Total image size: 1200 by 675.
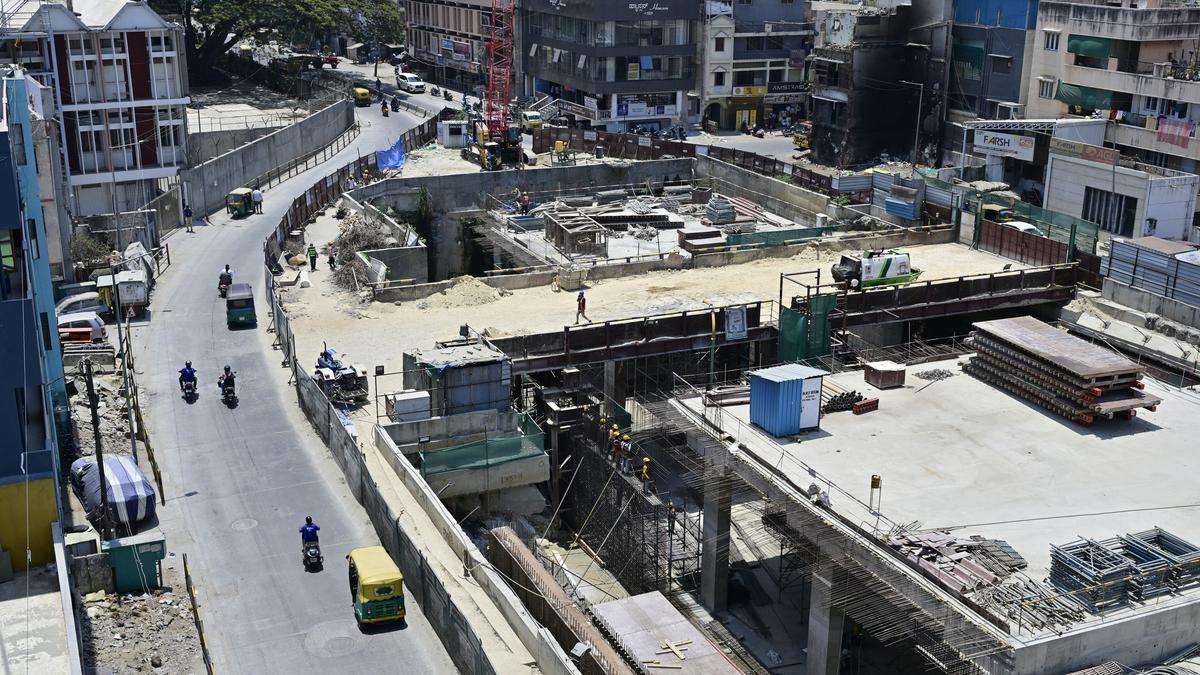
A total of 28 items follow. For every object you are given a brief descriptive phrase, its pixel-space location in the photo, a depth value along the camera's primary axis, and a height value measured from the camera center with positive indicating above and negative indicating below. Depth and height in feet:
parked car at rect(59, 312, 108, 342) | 152.15 -39.83
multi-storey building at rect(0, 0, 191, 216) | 213.25 -17.60
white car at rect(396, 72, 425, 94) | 381.81 -28.21
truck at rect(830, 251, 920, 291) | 167.12 -35.98
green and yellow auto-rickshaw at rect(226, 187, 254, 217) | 225.97 -37.25
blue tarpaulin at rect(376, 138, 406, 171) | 253.24 -33.23
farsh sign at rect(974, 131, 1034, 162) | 232.32 -27.89
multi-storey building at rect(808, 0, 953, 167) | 284.82 -20.82
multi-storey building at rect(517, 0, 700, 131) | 321.52 -18.08
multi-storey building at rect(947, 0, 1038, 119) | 262.67 -13.81
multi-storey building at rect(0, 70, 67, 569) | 96.32 -31.33
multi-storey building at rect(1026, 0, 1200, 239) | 227.81 -14.81
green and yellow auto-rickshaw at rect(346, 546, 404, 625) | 98.48 -45.40
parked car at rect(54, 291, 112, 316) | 162.81 -39.79
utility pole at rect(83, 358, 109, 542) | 105.40 -41.67
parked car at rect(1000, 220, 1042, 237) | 187.82 -34.21
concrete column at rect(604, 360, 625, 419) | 155.43 -46.81
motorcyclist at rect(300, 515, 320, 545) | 107.96 -44.96
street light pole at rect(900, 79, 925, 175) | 285.02 -29.87
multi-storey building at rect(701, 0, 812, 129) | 330.34 -18.04
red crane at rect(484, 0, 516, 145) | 276.00 -20.87
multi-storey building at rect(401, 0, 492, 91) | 380.99 -15.77
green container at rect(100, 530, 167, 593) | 101.65 -44.65
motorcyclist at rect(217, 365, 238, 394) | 141.18 -42.44
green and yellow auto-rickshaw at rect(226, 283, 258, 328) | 165.58 -40.80
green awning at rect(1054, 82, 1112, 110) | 243.19 -19.98
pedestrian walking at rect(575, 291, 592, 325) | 162.91 -39.97
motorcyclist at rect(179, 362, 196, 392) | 142.31 -42.21
